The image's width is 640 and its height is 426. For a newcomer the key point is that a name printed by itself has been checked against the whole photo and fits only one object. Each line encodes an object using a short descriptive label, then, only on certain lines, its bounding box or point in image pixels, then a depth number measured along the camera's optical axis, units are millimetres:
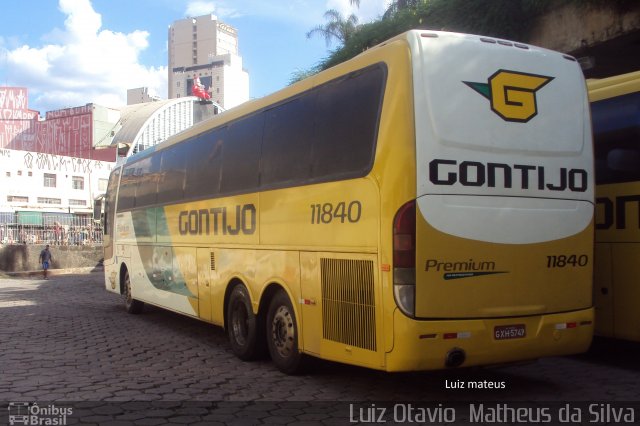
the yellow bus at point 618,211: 6875
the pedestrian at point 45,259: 26234
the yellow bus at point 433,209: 5188
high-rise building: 151875
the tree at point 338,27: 37250
